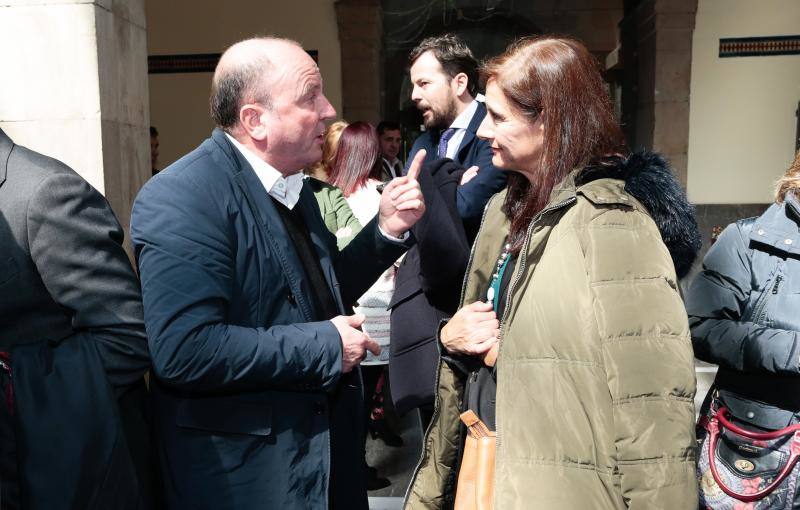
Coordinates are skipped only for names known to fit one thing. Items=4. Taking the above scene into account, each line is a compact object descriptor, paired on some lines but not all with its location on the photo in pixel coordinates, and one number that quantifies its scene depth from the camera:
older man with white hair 1.48
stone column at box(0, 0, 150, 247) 3.19
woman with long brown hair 1.36
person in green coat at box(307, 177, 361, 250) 3.50
